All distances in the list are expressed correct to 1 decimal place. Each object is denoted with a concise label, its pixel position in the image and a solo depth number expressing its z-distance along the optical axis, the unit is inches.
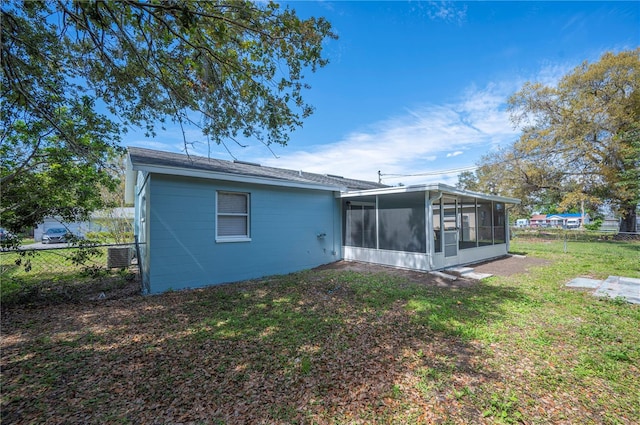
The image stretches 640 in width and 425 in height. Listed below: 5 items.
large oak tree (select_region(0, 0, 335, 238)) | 139.4
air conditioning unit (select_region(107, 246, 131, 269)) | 310.7
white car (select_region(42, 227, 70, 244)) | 605.6
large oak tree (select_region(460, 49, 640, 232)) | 607.2
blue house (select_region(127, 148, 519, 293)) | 230.1
